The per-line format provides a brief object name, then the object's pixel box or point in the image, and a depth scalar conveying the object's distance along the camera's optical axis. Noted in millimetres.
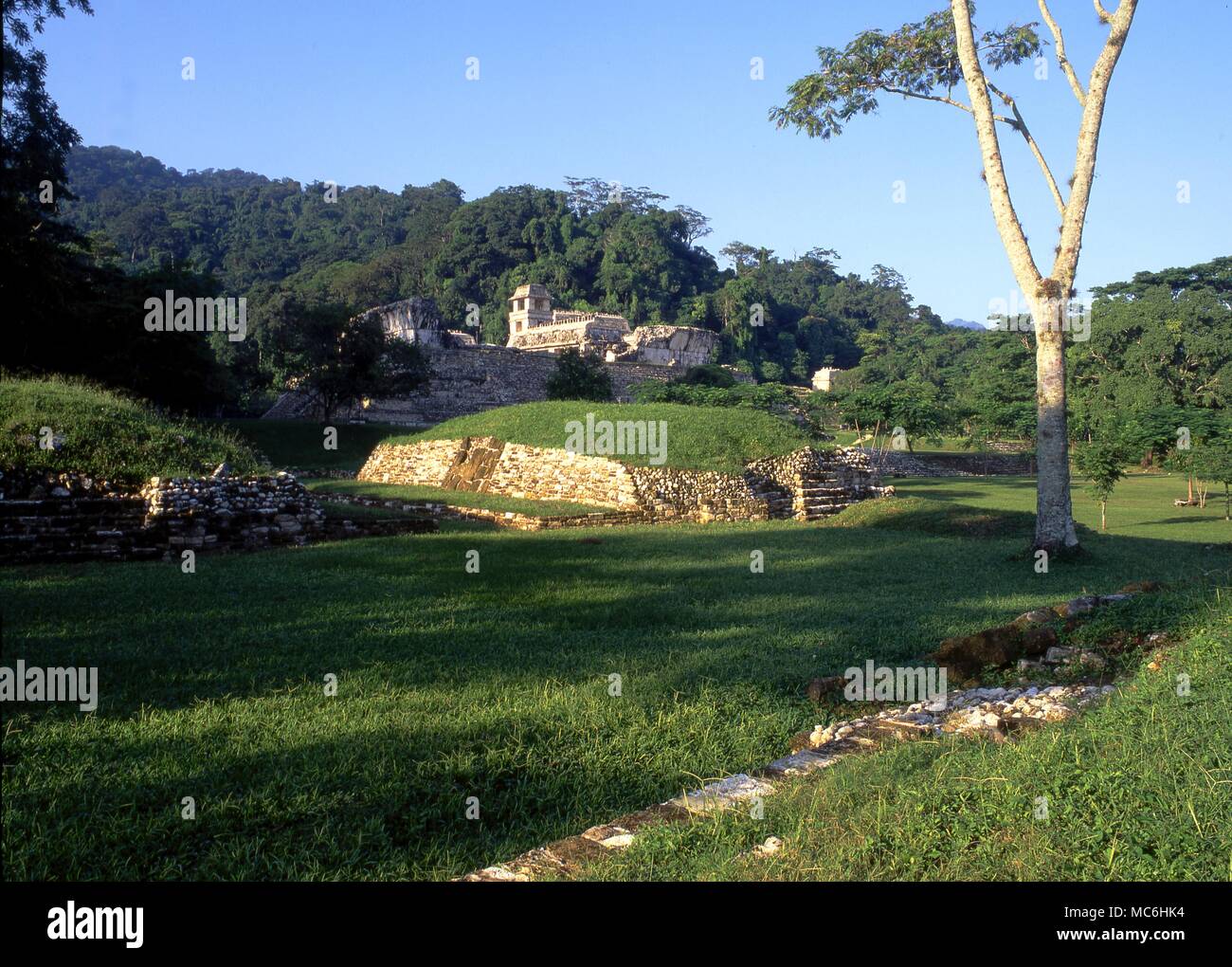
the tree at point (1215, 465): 22789
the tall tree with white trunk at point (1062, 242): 11844
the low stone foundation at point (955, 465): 41469
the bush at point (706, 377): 48812
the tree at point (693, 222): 101362
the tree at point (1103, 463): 20797
